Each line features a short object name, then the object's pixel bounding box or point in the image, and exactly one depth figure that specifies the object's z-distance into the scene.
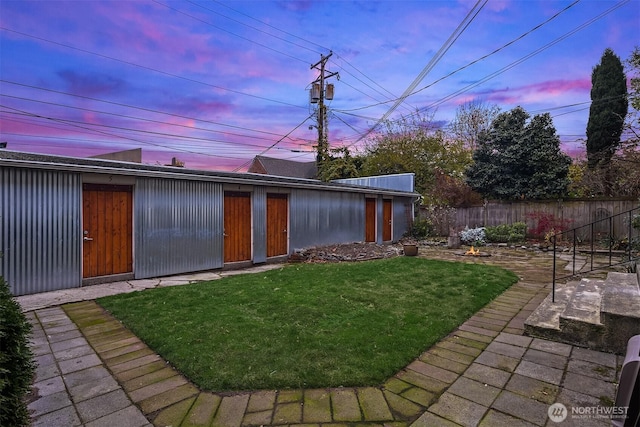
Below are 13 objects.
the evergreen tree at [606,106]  13.47
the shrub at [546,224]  11.82
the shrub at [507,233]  12.18
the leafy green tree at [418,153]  19.36
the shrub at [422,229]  14.33
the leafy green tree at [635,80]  7.38
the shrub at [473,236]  12.58
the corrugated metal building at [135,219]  5.19
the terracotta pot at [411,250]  9.87
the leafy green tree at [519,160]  12.64
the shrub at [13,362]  1.65
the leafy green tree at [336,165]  16.59
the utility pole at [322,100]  17.14
